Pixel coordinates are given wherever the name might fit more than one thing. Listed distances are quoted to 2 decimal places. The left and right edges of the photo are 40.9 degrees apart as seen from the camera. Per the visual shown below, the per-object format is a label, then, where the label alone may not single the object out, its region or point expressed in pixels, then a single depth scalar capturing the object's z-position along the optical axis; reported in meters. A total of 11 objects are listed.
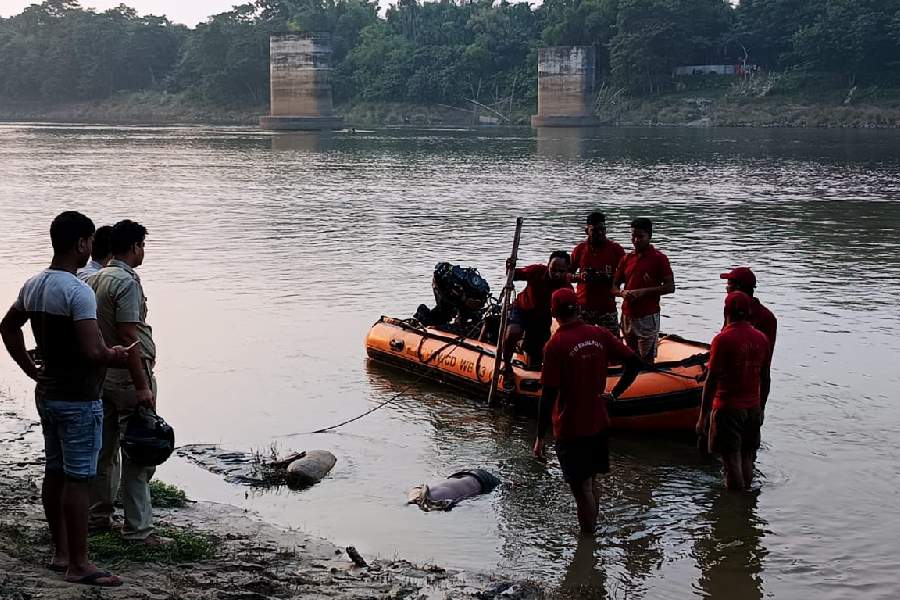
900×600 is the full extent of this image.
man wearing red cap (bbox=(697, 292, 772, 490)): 7.86
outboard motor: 12.84
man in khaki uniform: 6.32
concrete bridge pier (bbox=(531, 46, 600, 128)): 102.12
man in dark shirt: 5.62
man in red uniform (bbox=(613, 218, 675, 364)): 10.16
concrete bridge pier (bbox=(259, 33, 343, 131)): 104.44
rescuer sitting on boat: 10.25
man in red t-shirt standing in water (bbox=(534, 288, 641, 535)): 7.14
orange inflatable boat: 10.34
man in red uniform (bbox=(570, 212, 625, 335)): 10.66
